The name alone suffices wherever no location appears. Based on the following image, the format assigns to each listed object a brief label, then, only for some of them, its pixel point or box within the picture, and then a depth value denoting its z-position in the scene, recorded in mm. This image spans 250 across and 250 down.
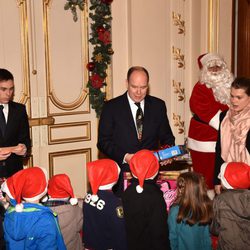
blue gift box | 3707
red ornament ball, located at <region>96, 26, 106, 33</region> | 5672
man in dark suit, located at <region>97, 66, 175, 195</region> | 3984
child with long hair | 3043
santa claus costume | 4906
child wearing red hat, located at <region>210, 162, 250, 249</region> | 2988
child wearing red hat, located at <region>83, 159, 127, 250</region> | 3055
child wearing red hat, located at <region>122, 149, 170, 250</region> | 3043
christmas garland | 5664
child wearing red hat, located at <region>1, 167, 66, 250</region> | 2801
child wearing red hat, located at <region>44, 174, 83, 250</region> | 3127
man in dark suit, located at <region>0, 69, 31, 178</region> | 4043
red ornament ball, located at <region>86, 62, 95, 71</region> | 5770
